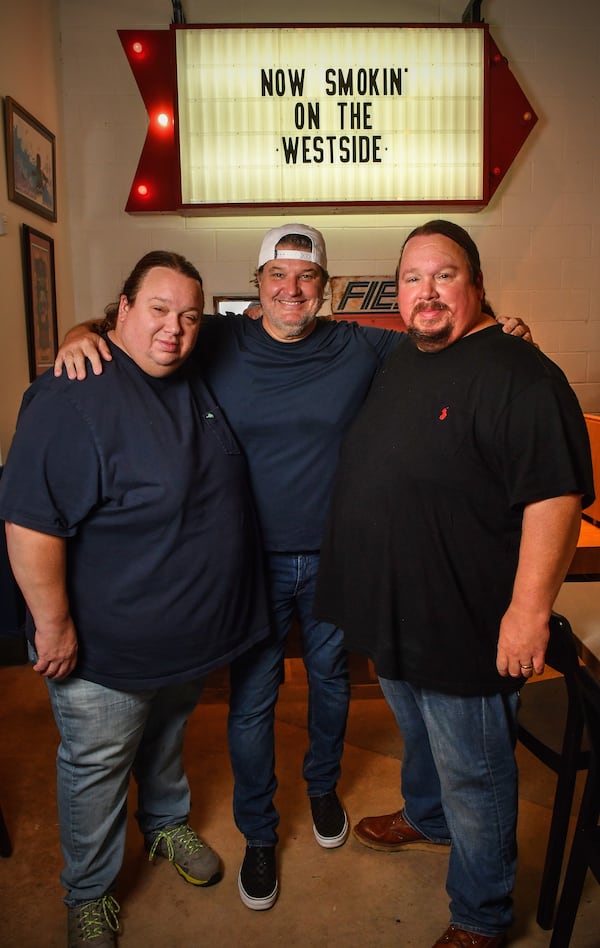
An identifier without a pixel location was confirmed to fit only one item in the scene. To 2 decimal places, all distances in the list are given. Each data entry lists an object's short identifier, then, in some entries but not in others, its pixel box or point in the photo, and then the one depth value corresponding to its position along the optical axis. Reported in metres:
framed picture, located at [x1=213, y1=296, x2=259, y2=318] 4.16
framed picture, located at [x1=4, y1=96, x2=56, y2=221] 3.21
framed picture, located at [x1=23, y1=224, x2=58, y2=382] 3.43
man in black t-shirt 1.35
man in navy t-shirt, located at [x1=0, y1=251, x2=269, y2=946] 1.45
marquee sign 3.79
